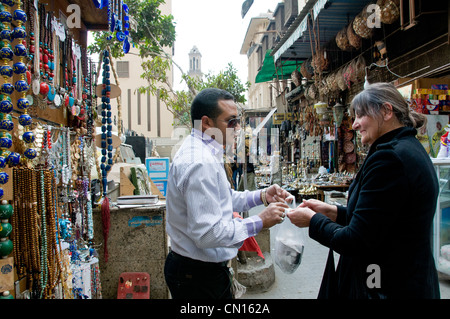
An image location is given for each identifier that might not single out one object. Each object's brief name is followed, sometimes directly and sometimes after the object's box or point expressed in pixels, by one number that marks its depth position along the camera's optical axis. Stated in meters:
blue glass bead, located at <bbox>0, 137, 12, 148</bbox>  1.73
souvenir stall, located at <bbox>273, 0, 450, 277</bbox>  4.54
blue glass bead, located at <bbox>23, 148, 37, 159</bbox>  1.97
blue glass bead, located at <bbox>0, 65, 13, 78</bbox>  1.76
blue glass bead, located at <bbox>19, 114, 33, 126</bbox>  1.98
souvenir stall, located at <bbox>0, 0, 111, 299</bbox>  1.81
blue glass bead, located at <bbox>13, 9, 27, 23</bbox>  1.86
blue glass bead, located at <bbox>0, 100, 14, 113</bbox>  1.76
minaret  67.91
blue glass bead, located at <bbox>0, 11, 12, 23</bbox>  1.77
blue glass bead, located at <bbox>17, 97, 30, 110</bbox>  1.94
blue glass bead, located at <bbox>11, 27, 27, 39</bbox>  1.85
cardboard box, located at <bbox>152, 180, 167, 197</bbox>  7.45
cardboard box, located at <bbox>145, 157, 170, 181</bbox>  7.63
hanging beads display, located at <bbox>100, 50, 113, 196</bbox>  3.69
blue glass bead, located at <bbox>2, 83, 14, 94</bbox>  1.78
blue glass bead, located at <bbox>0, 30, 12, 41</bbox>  1.78
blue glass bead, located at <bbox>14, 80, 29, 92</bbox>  1.92
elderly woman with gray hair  1.45
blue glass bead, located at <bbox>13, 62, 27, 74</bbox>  1.88
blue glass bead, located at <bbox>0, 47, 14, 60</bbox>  1.77
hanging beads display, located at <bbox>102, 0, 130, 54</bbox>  2.92
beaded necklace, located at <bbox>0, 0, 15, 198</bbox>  1.76
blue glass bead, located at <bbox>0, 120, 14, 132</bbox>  1.76
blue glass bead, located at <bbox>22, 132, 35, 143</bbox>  1.95
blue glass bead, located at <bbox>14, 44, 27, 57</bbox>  1.89
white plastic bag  2.14
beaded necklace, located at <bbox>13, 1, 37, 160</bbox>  1.86
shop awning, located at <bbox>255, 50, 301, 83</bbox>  10.63
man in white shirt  1.54
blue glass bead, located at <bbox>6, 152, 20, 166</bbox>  1.79
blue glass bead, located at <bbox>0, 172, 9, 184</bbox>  1.70
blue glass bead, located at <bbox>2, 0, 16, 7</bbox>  1.80
